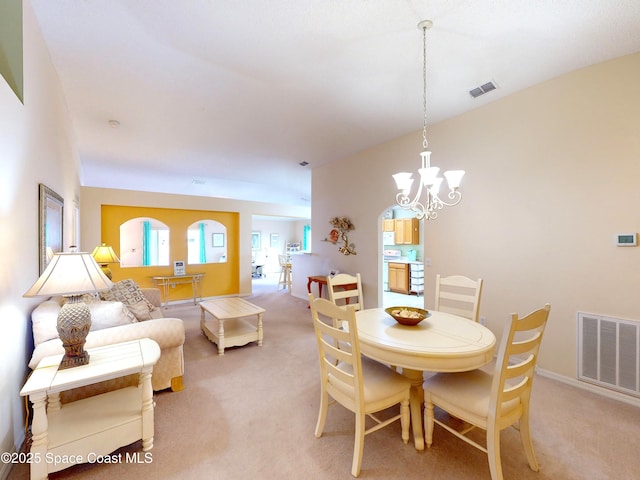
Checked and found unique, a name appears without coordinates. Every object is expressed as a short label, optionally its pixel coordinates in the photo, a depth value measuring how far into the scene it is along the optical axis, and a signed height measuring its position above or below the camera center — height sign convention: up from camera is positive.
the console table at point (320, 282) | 4.70 -0.77
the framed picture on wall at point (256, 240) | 11.40 +0.00
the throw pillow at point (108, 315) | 2.26 -0.61
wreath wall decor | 4.95 +0.12
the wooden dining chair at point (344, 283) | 2.63 -0.43
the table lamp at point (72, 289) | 1.60 -0.28
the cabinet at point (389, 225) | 7.68 +0.41
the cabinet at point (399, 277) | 6.99 -0.98
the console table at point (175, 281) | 5.76 -0.86
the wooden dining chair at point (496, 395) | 1.38 -0.90
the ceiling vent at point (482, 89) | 2.76 +1.52
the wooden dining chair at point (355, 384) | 1.57 -0.90
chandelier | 2.06 +0.46
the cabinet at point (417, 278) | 6.74 -0.94
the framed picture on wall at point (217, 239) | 8.67 +0.06
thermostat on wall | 2.26 -0.01
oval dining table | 1.52 -0.62
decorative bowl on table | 1.94 -0.56
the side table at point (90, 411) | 1.43 -1.05
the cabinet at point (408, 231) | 7.24 +0.21
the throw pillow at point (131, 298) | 2.88 -0.61
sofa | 1.91 -0.71
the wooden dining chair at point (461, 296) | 2.37 -0.52
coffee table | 3.32 -1.14
